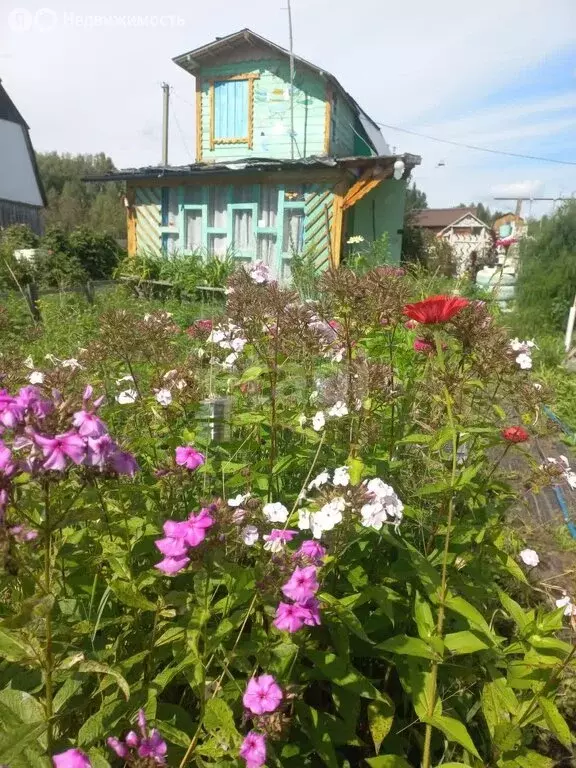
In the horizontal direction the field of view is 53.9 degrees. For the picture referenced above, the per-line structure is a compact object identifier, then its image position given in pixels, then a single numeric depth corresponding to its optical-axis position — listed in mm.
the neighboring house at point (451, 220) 41231
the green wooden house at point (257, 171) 10031
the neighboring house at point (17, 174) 19828
